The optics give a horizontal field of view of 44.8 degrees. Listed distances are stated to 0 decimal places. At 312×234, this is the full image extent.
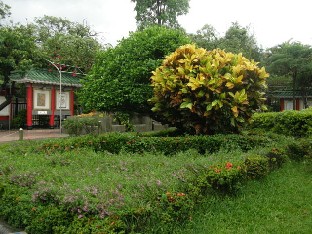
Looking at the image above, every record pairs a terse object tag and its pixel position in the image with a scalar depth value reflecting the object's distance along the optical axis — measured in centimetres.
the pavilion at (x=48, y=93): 2169
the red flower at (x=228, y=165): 496
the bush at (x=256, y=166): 558
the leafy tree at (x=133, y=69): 1066
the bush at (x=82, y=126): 1532
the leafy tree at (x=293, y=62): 2656
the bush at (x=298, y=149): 770
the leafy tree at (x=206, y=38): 2616
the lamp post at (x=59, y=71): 2219
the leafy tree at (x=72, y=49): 2508
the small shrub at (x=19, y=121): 2483
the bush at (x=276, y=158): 651
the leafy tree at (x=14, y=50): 2000
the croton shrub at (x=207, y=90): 856
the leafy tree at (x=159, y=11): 2789
